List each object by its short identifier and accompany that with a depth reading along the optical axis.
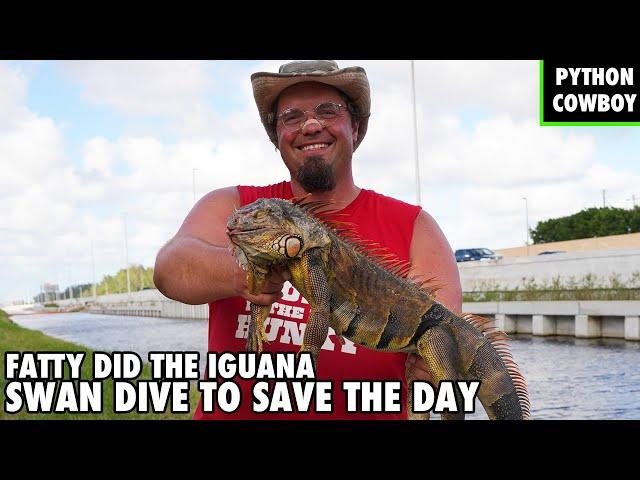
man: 3.27
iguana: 2.71
